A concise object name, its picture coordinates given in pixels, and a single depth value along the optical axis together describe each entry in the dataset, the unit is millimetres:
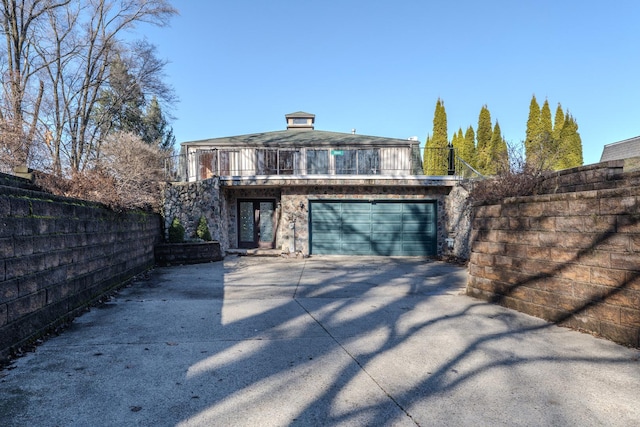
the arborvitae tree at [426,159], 22409
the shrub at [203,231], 12956
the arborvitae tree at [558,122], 26669
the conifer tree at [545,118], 27230
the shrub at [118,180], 7367
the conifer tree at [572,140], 24795
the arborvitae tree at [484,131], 28969
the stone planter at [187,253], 11172
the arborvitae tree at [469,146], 30166
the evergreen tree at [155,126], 28172
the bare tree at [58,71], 14570
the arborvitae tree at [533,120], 27453
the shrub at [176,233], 12039
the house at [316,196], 14356
